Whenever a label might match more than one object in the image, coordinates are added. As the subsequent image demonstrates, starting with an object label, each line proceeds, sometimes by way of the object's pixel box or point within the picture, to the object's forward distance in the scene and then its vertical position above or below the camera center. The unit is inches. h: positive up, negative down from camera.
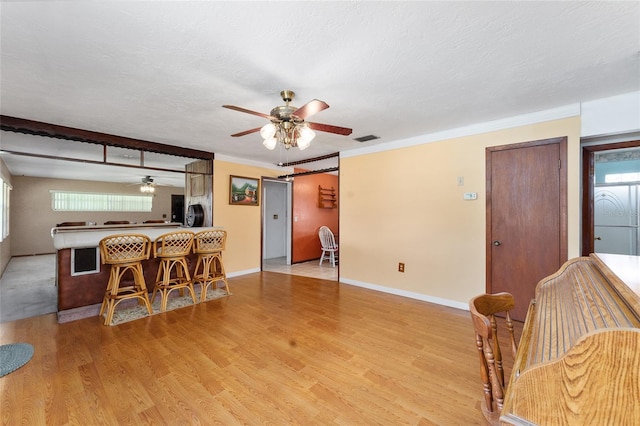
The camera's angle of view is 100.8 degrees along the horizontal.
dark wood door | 109.5 -1.4
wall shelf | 269.1 +14.5
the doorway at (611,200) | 117.1 +6.0
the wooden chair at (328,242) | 241.9 -27.8
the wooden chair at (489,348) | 43.2 -23.3
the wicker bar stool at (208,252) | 145.6 -22.7
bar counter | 117.4 -29.3
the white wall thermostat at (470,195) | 128.9 +8.3
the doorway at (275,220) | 271.4 -9.0
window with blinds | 313.0 +11.8
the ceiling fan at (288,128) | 85.7 +28.2
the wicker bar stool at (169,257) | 130.6 -22.6
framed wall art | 197.0 +16.0
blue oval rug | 80.8 -47.8
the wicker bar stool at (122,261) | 113.5 -22.1
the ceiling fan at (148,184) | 277.4 +30.3
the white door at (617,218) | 123.1 -2.5
